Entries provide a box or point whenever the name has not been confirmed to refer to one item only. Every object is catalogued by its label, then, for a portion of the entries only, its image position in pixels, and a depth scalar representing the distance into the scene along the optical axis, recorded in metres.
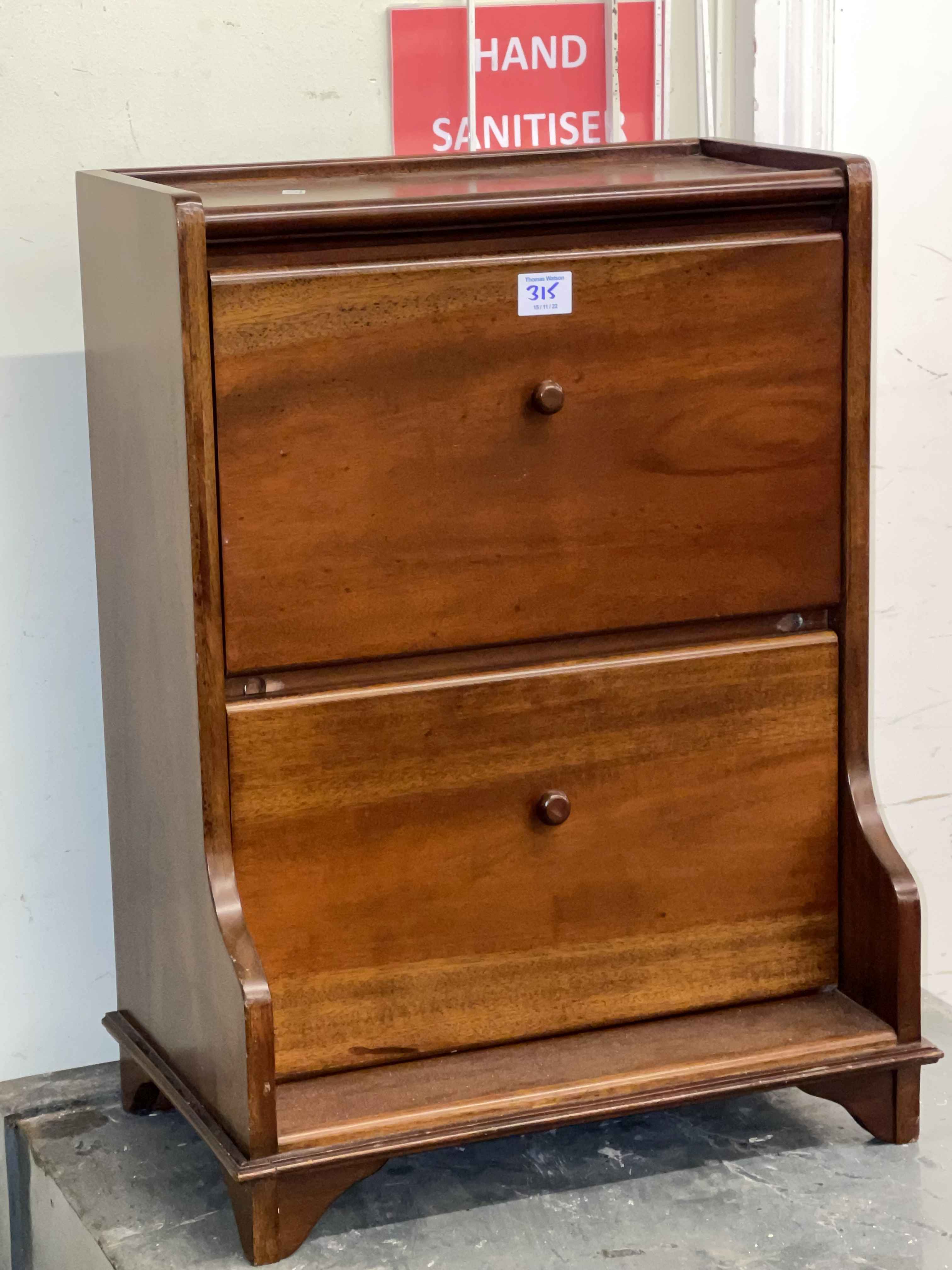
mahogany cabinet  1.29
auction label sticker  1.32
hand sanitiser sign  1.71
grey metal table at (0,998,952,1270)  1.34
